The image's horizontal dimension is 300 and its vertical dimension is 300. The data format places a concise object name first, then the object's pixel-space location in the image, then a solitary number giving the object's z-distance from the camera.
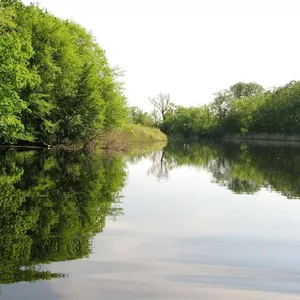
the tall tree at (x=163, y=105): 131.12
